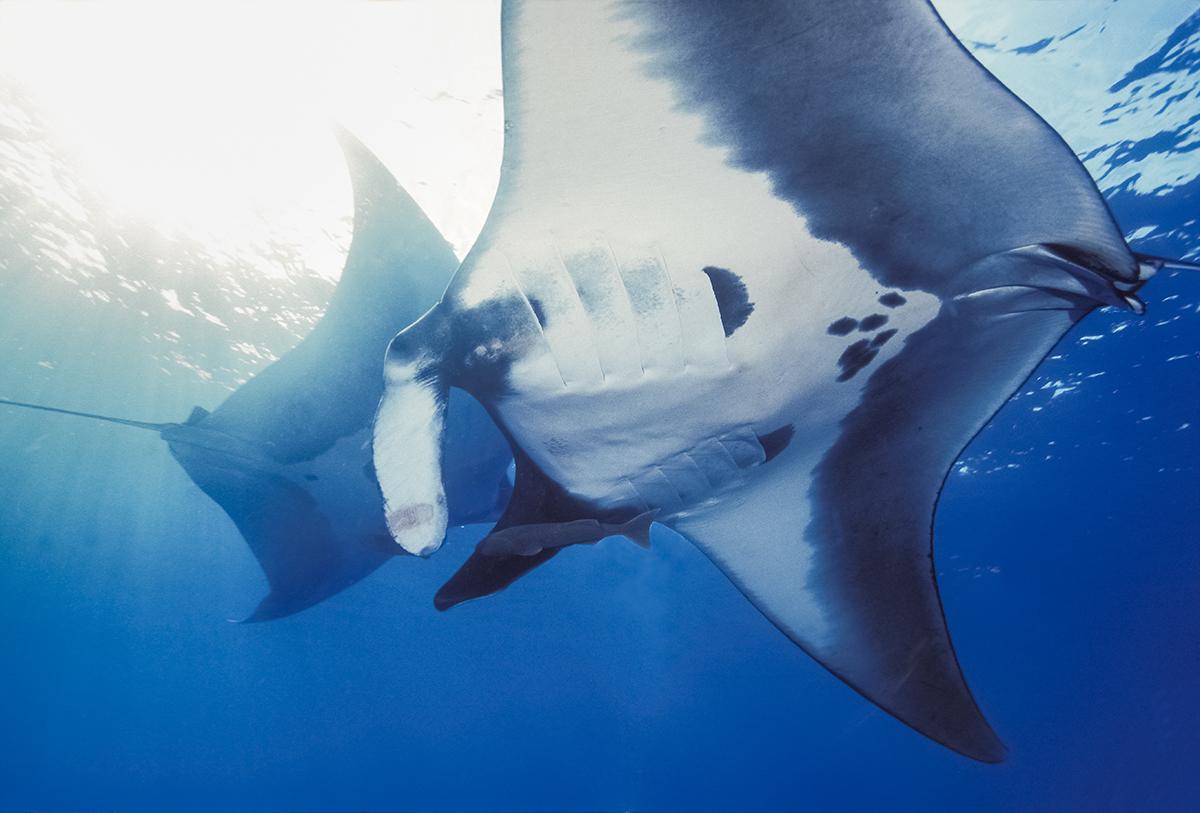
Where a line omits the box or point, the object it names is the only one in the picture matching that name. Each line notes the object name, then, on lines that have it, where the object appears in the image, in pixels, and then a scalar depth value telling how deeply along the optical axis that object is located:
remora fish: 1.67
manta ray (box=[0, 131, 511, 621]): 3.50
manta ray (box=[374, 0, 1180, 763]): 1.12
